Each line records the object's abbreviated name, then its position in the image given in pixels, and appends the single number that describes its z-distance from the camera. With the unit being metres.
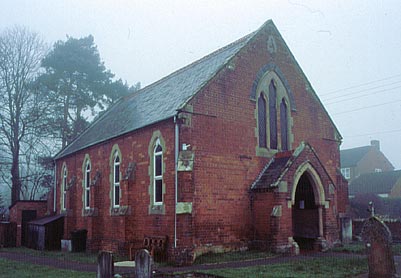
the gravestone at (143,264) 10.14
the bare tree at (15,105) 37.69
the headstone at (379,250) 11.77
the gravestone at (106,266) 10.69
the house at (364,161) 66.69
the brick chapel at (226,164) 17.33
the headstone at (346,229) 21.20
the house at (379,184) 53.84
